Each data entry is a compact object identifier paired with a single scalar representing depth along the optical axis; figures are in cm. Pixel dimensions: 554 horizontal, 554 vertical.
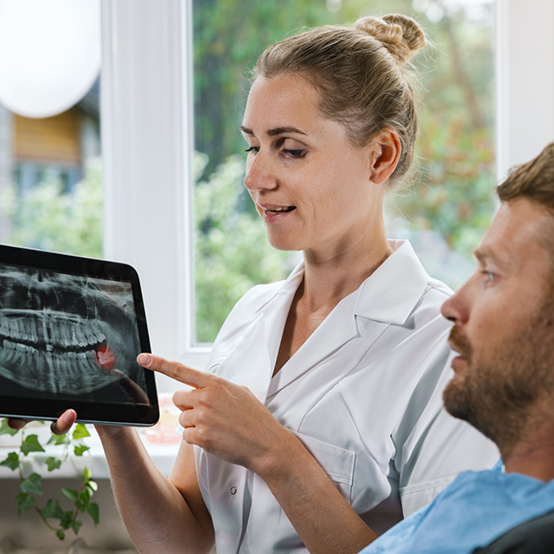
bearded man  67
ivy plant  155
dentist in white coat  97
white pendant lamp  198
